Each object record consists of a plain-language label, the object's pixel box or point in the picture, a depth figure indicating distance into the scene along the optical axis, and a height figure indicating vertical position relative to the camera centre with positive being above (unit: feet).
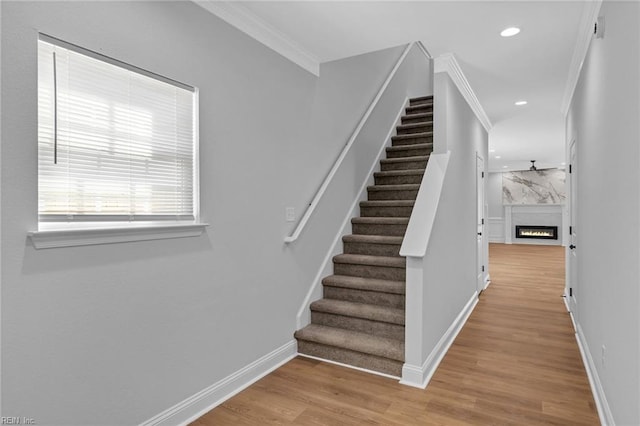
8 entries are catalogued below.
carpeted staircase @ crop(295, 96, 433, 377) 9.47 -2.24
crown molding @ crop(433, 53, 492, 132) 10.65 +4.36
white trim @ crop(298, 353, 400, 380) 8.95 -3.90
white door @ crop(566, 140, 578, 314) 12.75 -0.88
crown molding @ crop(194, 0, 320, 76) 7.51 +4.15
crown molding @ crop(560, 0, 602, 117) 7.84 +4.37
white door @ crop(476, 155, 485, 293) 16.72 -0.36
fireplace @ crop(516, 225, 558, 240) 41.63 -2.10
